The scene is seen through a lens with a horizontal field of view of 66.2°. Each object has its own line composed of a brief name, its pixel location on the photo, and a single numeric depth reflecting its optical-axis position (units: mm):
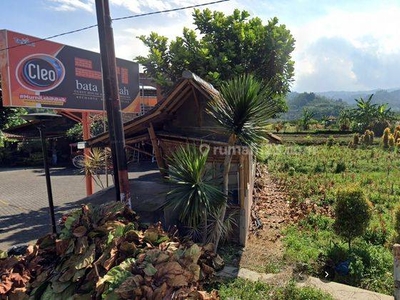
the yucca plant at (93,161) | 10124
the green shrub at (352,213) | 5766
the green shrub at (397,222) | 5891
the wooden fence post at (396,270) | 3766
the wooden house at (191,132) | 6480
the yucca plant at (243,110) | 5590
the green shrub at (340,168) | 14096
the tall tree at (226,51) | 13078
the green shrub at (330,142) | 23278
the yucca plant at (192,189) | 5633
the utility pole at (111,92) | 5930
